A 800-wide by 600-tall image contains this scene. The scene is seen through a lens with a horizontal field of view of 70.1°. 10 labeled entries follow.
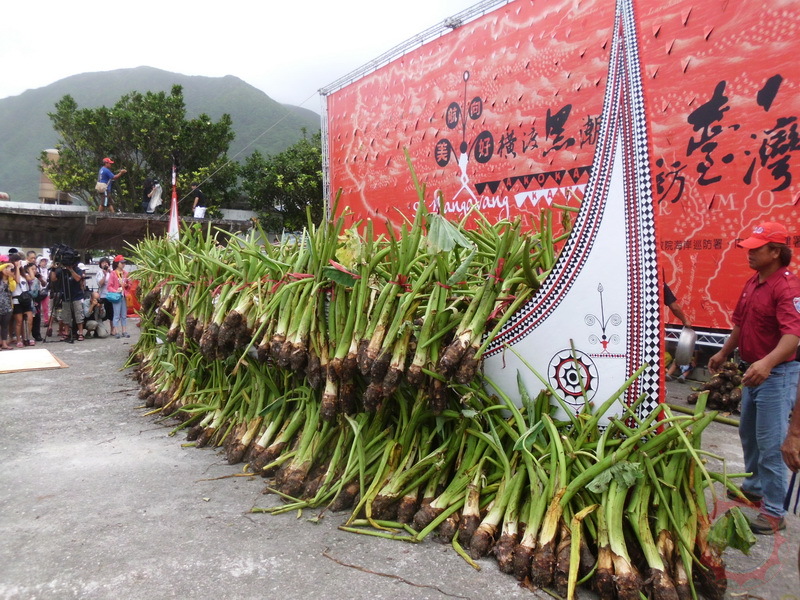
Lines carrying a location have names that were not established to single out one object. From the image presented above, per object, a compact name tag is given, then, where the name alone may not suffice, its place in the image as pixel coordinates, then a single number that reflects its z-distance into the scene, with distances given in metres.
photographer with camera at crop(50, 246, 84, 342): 10.13
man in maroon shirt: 2.98
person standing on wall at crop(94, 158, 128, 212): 13.27
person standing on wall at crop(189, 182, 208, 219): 12.64
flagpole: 7.51
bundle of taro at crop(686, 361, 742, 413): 5.68
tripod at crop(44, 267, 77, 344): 10.17
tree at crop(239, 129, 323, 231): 22.36
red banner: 4.85
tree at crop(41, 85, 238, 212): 21.66
